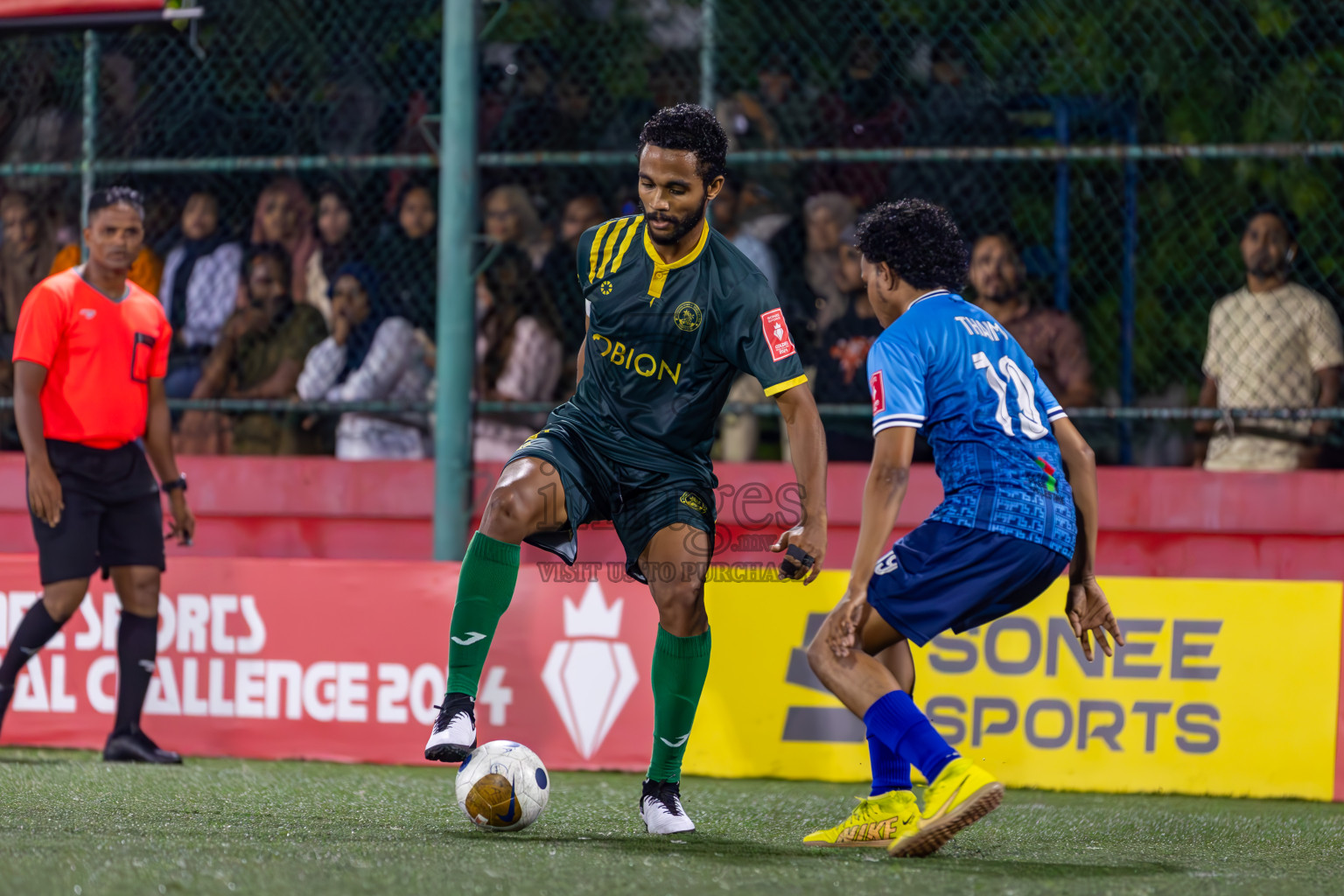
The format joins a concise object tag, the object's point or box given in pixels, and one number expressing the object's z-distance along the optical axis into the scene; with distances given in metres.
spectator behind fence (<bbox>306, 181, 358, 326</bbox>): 16.16
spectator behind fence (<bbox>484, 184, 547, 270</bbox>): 15.66
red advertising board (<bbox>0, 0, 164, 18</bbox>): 14.78
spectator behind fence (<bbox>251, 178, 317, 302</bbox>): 16.28
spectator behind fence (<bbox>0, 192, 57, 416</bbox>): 16.69
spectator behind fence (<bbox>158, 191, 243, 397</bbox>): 16.19
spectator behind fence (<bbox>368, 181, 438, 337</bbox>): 15.78
